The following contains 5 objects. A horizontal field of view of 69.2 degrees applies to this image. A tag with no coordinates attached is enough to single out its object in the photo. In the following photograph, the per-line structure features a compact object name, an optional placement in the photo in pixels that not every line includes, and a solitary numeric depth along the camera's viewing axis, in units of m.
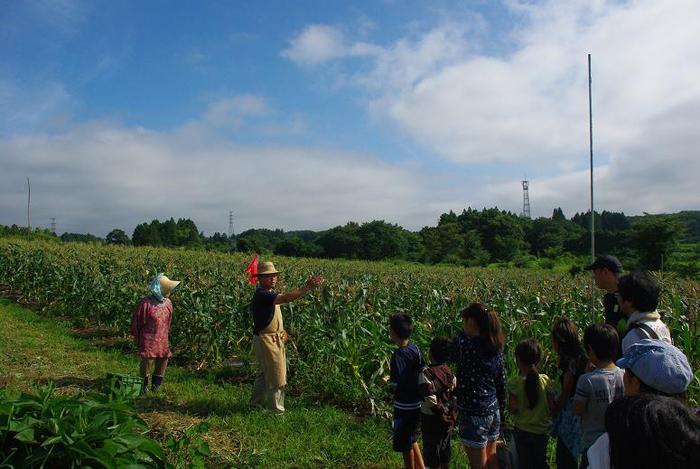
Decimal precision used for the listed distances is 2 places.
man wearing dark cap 4.21
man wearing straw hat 5.88
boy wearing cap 2.40
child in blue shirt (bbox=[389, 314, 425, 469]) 4.32
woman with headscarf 6.96
